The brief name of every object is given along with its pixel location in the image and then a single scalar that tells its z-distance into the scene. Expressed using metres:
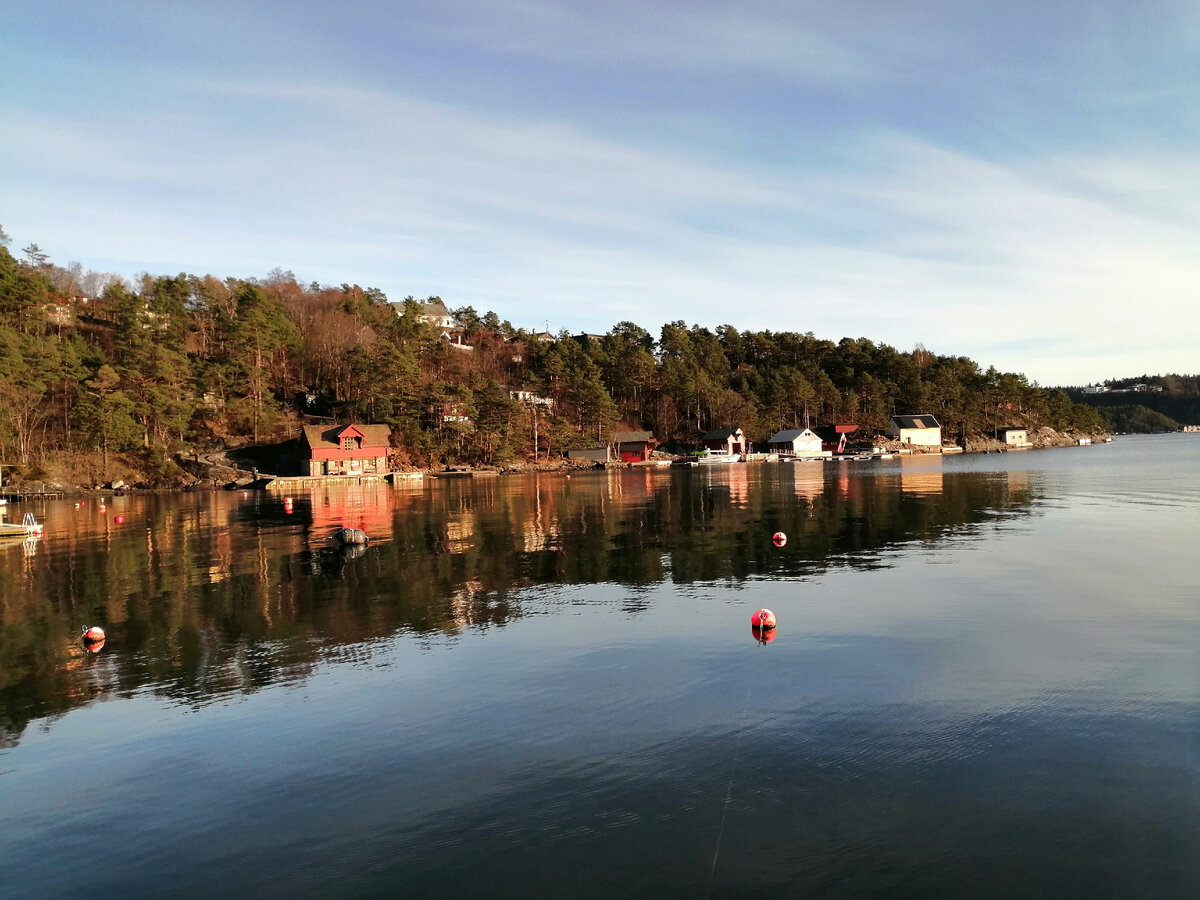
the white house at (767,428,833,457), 144.00
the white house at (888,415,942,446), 163.00
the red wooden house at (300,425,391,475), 90.81
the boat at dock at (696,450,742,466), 130.62
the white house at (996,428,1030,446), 174.43
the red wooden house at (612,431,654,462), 125.07
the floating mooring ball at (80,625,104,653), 18.81
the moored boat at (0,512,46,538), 40.09
